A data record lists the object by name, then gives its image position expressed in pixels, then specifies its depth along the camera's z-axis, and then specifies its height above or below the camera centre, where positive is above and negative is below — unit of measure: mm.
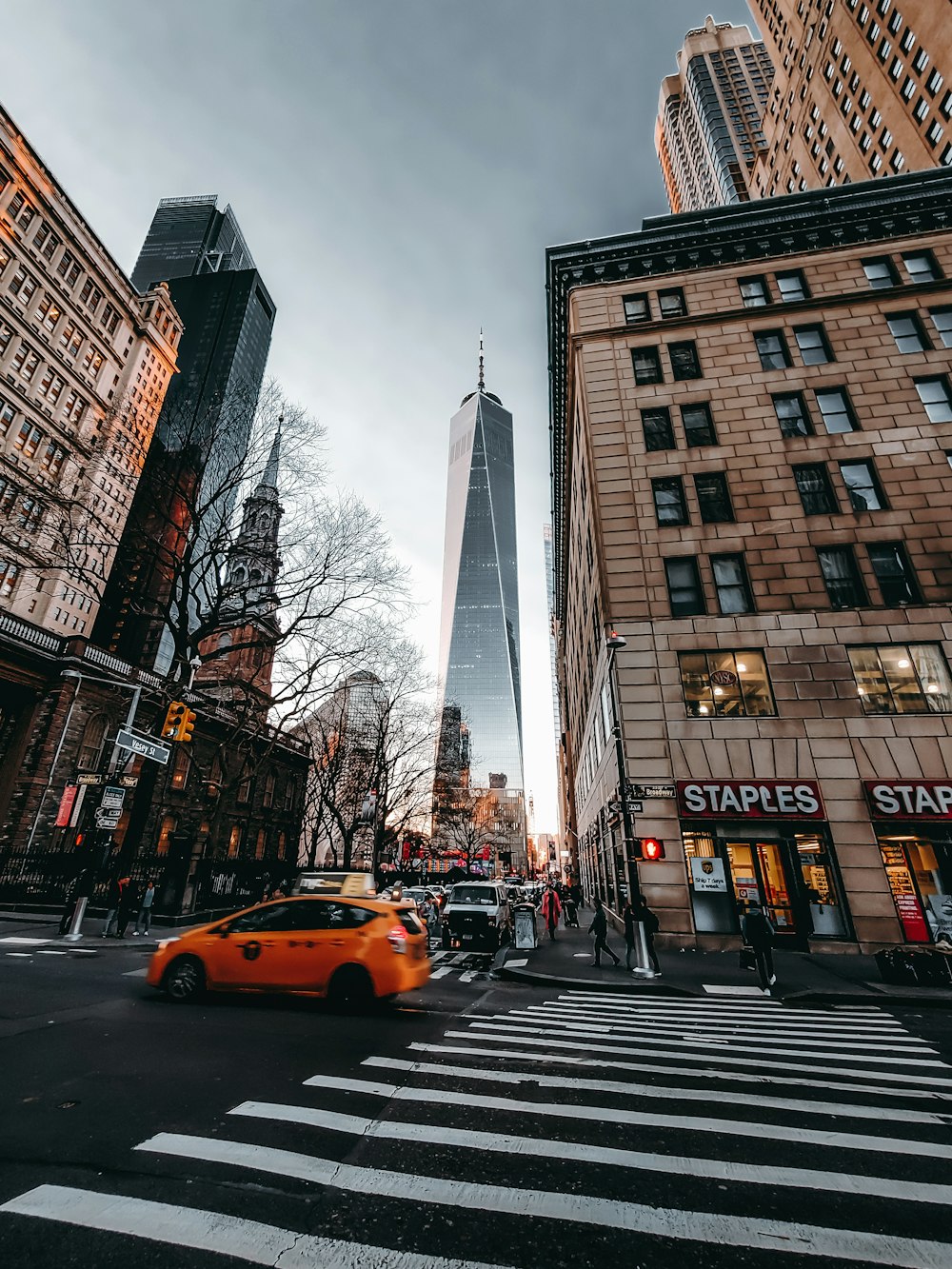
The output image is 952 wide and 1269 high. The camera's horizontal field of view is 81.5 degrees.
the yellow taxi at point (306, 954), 8594 -1156
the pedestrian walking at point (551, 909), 20641 -1153
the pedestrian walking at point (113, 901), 16234 -750
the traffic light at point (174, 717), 14945 +3906
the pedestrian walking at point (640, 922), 13641 -1082
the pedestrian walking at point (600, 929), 14805 -1321
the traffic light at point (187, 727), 14831 +3669
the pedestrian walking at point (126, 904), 15609 -808
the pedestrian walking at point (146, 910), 16500 -995
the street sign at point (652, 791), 15479 +2357
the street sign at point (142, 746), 14570 +3126
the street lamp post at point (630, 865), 13414 +255
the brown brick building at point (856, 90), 42531 +66506
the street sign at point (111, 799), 15904 +1970
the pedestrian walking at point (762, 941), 11906 -1287
